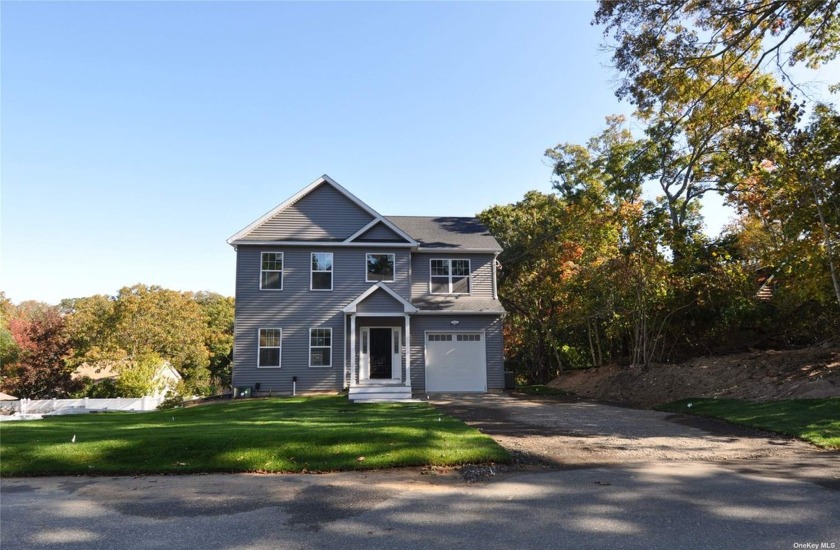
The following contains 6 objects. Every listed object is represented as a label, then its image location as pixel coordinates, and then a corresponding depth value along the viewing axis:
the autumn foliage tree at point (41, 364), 28.12
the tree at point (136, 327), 28.47
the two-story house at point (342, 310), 19.97
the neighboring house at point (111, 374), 24.88
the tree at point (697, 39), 10.82
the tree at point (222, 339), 47.31
